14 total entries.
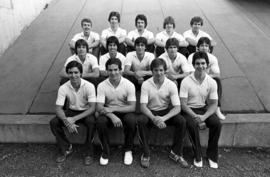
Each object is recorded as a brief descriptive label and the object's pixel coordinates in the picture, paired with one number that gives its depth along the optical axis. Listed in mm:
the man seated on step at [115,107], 4254
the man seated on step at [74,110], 4293
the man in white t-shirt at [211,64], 4855
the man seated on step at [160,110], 4203
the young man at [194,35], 5883
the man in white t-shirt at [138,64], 5004
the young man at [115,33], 6035
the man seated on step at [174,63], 4926
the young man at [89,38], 5961
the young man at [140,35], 6000
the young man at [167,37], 5833
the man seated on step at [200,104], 4223
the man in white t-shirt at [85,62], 5035
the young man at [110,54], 5109
